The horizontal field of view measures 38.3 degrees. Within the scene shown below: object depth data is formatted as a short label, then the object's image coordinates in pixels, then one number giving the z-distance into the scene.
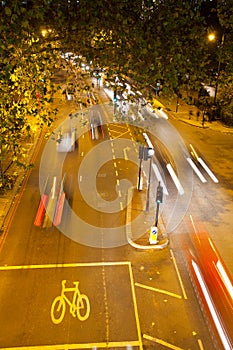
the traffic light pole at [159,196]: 13.77
